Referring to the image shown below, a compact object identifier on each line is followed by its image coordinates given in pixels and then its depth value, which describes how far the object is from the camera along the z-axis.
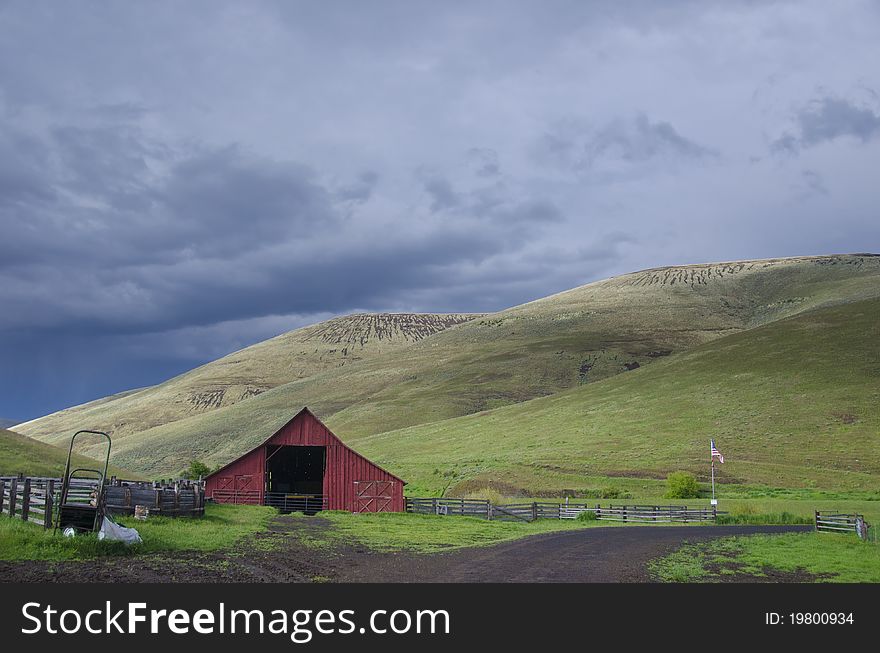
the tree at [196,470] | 76.01
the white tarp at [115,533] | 19.83
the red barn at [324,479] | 49.94
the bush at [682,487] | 60.50
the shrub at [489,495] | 55.44
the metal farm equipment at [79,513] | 20.56
